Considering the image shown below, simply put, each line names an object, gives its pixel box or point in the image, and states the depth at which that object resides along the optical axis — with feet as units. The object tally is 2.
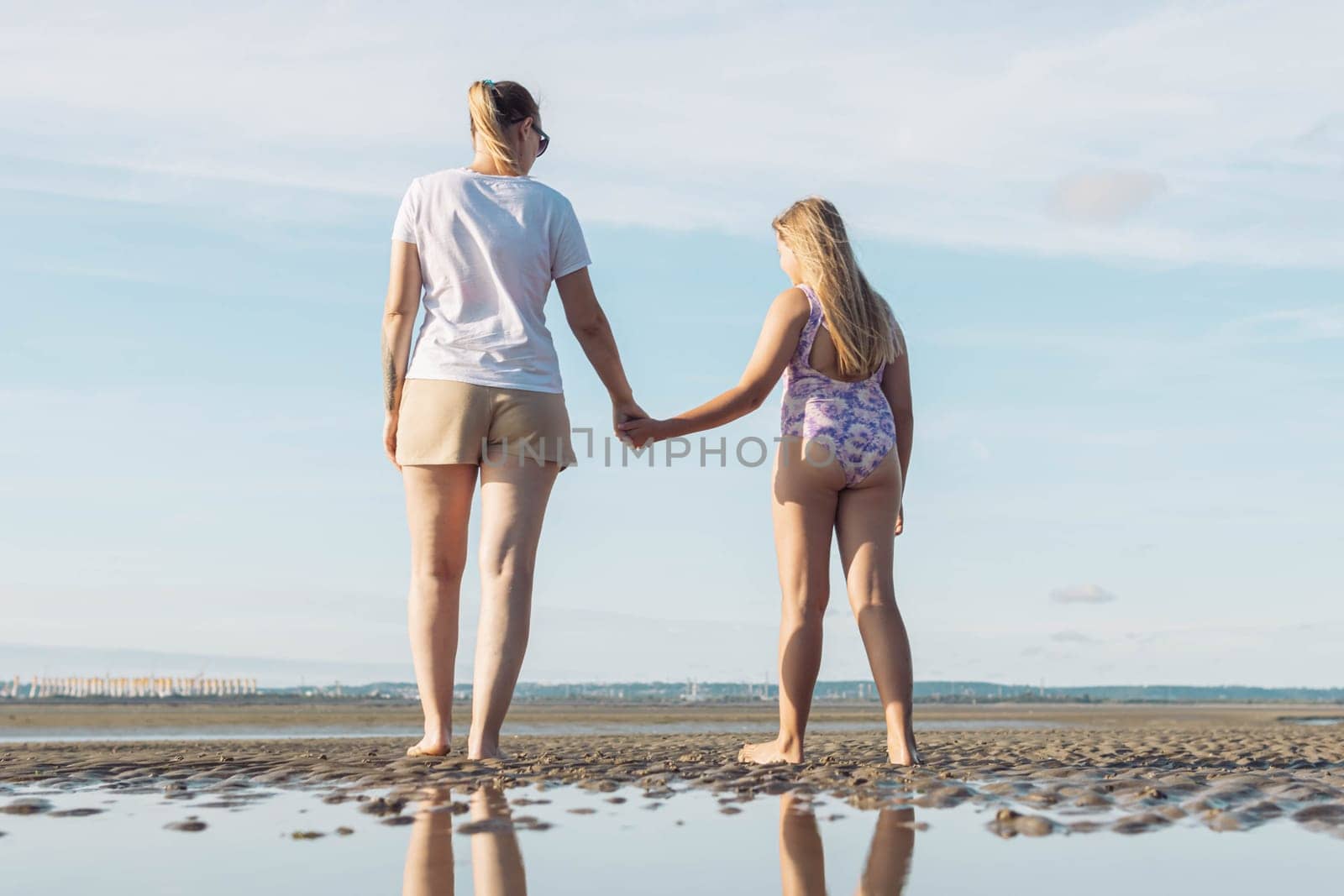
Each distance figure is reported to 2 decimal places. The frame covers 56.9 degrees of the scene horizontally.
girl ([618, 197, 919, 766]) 16.98
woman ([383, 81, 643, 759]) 16.20
